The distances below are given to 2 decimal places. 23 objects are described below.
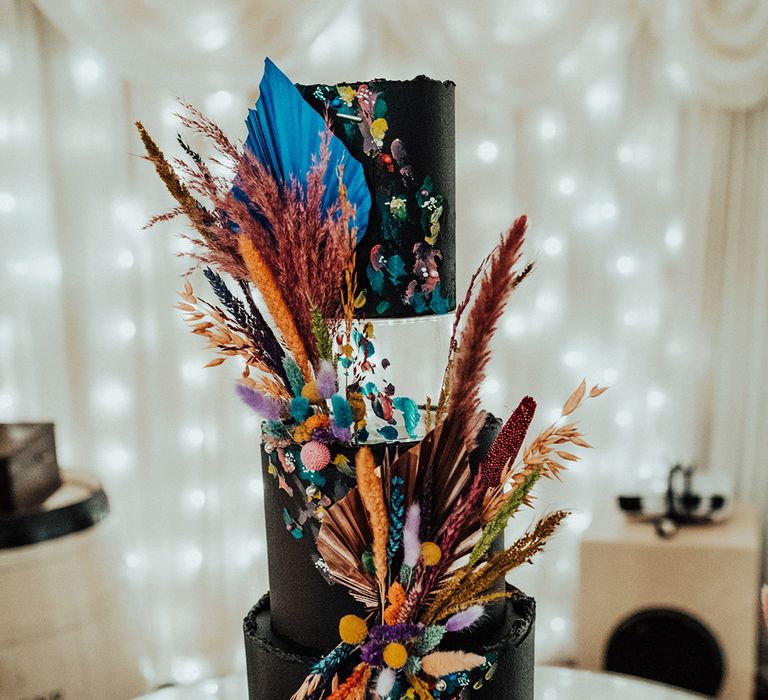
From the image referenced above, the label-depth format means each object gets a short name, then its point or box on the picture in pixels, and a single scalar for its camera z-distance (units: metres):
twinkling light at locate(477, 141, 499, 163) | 2.15
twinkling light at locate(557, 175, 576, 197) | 2.24
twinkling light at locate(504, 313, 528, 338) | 2.26
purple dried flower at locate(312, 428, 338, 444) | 0.75
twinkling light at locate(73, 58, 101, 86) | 1.78
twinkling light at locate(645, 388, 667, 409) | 2.40
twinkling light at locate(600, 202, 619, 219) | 2.28
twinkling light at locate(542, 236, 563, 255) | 2.26
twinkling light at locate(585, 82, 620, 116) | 2.22
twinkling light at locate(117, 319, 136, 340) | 1.90
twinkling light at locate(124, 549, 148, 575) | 2.00
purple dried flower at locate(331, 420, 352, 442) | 0.73
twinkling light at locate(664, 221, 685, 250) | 2.31
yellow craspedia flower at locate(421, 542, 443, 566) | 0.68
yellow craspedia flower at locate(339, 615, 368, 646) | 0.69
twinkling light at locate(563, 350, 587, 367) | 2.33
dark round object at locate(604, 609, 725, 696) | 2.01
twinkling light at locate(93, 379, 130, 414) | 1.90
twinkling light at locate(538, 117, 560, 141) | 2.21
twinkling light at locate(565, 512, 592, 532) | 2.36
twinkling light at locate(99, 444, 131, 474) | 1.93
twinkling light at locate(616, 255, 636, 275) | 2.32
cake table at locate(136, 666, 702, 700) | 1.18
